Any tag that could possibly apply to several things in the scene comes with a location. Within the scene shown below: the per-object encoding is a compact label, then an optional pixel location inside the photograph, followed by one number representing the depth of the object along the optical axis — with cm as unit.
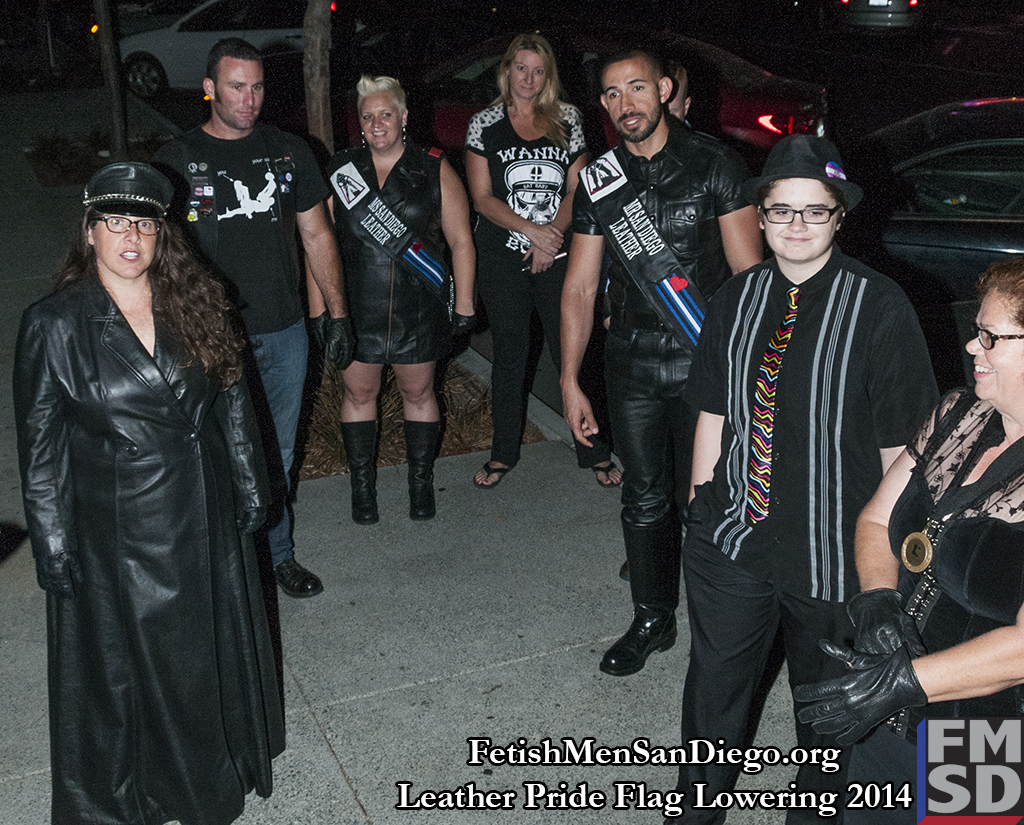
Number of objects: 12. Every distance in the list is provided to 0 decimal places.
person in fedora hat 290
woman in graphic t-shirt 565
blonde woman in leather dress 522
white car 1598
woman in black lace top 230
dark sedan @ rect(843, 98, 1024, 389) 636
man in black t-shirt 448
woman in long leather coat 315
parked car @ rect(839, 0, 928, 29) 1942
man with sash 404
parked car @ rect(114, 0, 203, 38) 1651
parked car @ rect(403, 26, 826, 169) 968
